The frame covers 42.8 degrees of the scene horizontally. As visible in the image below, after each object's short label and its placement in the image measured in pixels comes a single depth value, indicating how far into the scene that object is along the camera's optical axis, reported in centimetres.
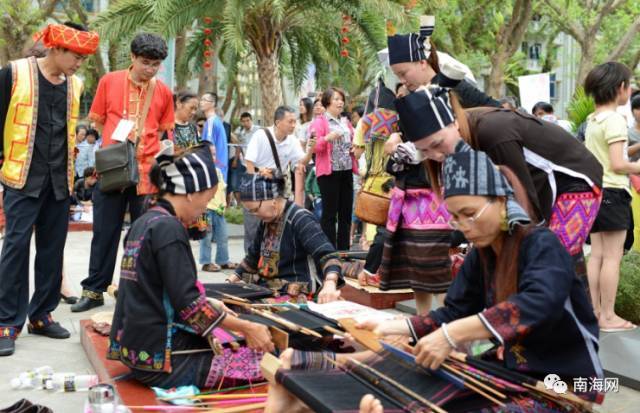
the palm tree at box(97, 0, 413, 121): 1255
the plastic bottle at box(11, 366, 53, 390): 418
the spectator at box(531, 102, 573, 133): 975
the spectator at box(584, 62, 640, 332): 508
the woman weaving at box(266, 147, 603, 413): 261
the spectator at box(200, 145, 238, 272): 825
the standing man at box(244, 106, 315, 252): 797
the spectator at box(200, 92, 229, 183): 864
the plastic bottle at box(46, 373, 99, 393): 415
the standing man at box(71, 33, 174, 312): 602
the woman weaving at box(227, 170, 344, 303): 484
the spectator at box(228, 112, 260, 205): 1254
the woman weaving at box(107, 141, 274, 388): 357
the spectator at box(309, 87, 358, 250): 838
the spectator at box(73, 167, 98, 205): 1451
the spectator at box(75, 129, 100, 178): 1554
